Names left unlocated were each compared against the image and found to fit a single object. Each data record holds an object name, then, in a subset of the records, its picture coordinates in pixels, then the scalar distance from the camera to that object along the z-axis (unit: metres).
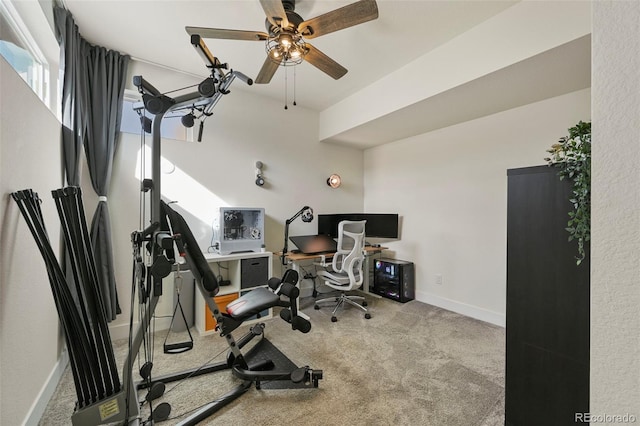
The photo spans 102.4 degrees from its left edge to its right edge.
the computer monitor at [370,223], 4.08
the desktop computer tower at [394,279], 3.75
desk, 3.34
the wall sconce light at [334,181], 4.30
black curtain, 2.30
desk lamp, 3.50
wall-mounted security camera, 3.59
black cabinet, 1.22
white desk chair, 3.19
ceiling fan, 1.64
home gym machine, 1.50
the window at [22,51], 1.63
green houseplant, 1.10
